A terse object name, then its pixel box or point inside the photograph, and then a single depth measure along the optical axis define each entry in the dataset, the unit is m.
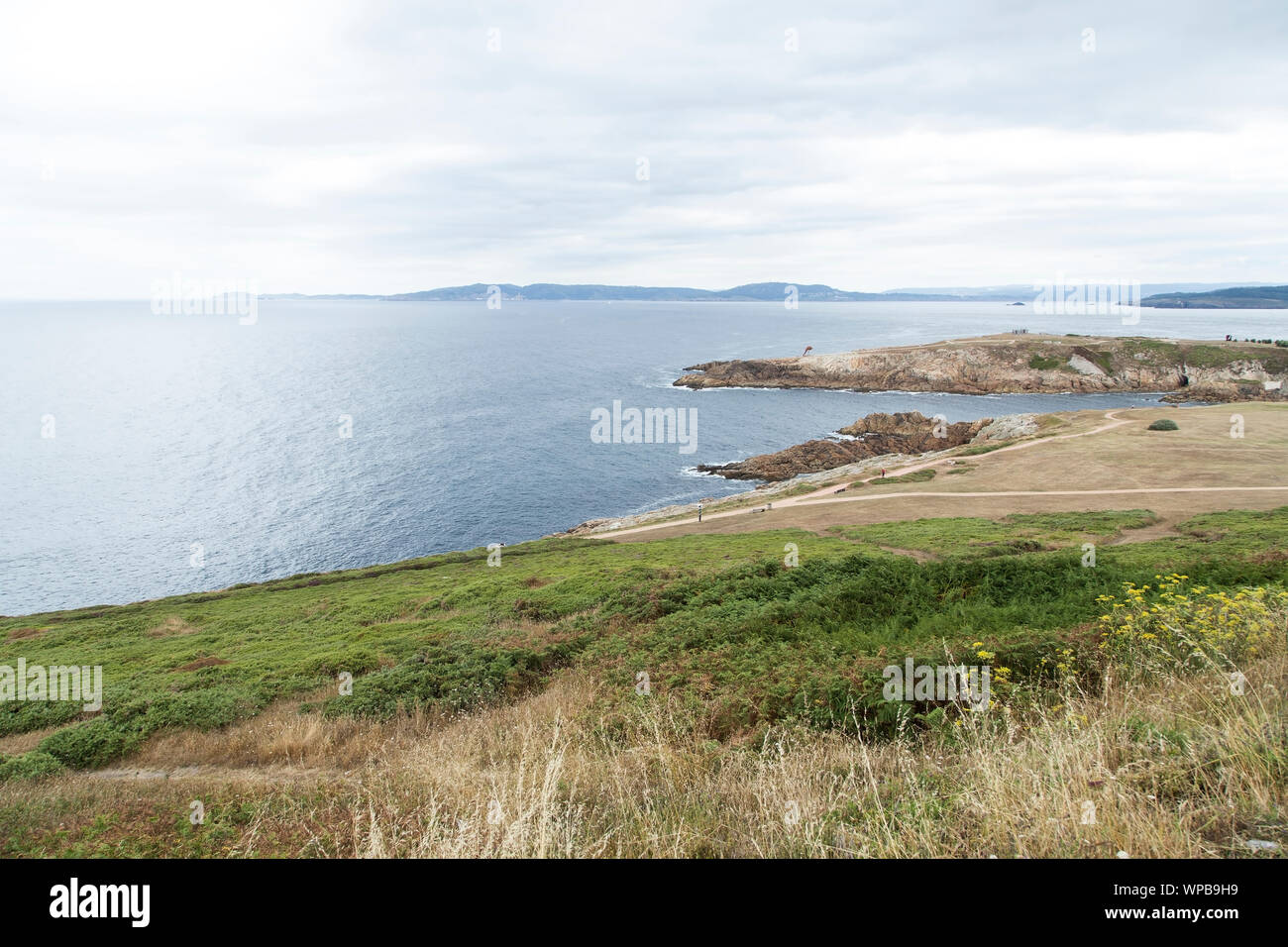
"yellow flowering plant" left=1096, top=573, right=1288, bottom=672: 8.92
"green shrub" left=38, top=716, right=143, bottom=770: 12.30
